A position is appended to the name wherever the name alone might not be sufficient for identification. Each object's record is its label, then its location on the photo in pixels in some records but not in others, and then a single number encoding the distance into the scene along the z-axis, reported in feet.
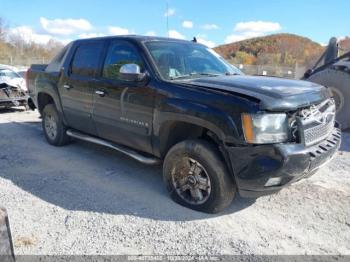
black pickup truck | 11.31
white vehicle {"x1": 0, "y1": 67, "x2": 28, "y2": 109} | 34.27
